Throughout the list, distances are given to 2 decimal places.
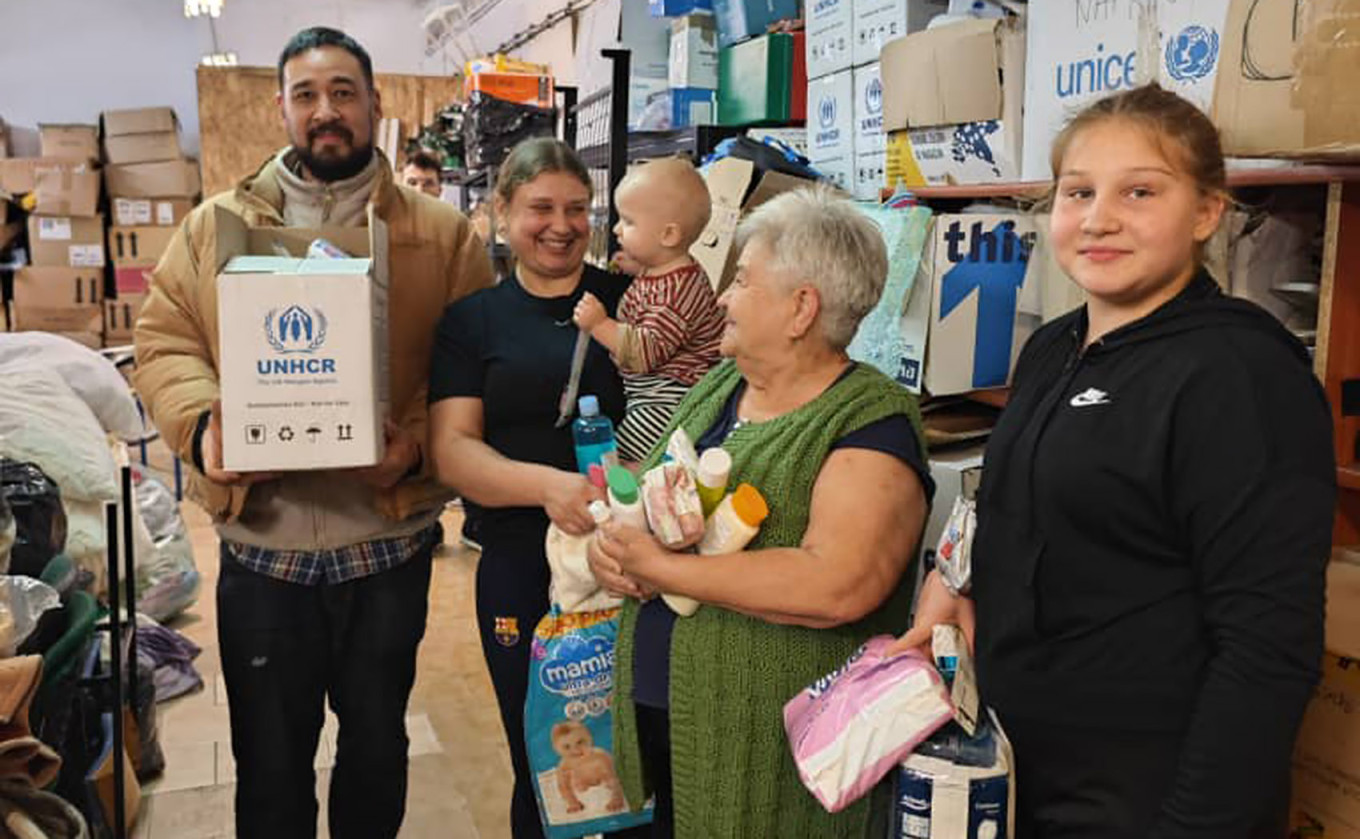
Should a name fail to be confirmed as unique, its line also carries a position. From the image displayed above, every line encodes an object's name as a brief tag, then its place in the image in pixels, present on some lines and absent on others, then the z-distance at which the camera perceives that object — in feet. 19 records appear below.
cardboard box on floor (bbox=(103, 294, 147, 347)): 30.42
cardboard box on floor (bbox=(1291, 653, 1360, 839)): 4.76
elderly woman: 4.96
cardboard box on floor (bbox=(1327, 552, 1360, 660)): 4.77
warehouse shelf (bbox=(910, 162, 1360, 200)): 4.97
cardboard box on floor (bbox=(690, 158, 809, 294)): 9.16
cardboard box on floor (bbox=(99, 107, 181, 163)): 30.37
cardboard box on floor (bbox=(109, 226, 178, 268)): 30.40
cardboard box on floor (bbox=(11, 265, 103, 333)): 29.55
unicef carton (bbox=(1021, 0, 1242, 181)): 6.33
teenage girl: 3.59
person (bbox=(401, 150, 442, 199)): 17.84
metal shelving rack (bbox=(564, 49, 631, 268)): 12.11
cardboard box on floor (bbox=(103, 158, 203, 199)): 30.50
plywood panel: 28.17
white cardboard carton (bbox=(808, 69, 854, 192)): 10.44
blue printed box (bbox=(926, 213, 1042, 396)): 7.58
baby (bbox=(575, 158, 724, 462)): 6.47
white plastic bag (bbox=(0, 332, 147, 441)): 11.35
